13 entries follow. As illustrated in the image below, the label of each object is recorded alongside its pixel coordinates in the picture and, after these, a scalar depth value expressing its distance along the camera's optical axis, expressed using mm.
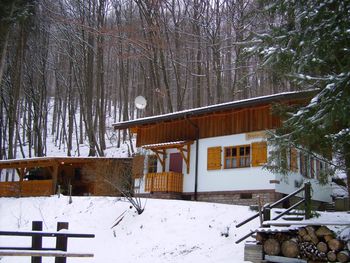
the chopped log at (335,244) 9781
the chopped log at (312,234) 10181
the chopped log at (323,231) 10031
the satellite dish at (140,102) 30750
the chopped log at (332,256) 9773
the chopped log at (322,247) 9977
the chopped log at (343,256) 9578
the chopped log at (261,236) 11102
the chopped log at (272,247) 10742
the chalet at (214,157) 18828
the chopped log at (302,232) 10354
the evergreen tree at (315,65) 8758
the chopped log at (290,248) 10414
